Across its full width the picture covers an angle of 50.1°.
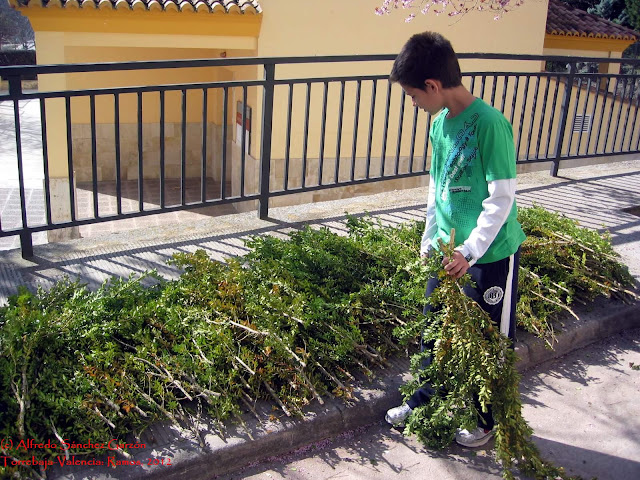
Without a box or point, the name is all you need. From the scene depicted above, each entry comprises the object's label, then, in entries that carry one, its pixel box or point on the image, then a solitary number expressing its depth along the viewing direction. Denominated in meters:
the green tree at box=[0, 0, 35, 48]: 38.88
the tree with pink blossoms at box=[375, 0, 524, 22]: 15.46
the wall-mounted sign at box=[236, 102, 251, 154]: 14.43
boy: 2.78
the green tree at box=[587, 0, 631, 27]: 26.66
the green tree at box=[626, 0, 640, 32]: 25.48
